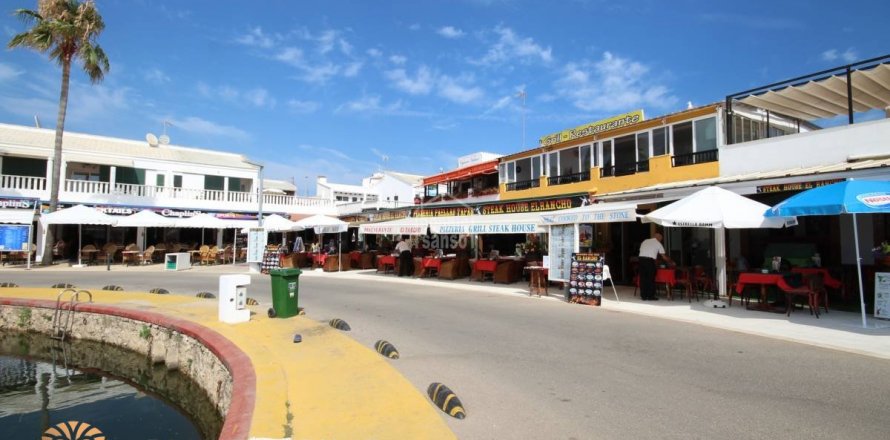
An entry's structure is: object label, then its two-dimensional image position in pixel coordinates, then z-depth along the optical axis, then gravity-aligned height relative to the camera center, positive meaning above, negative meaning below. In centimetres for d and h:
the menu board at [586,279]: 1216 -74
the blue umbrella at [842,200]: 826 +97
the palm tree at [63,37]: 2259 +1024
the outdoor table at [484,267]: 1766 -64
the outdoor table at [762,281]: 988 -62
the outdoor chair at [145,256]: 2588 -50
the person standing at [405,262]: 2066 -56
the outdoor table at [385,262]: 2152 -60
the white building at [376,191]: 3650 +556
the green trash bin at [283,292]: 930 -87
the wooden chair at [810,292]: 972 -81
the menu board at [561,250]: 1342 +1
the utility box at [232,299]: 865 -94
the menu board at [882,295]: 907 -80
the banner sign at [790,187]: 1065 +155
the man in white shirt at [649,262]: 1238 -29
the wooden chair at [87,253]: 2488 -36
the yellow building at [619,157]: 1598 +387
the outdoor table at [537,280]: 1418 -92
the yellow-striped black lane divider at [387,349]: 677 -147
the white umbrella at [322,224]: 2250 +117
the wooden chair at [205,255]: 2681 -43
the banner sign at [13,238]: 2248 +37
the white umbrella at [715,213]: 1038 +89
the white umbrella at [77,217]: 2231 +140
